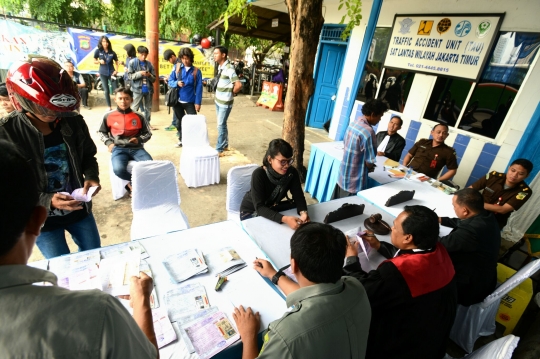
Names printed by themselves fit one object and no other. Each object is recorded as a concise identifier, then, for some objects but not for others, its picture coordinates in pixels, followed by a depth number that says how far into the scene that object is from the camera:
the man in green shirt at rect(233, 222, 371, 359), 1.06
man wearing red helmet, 1.36
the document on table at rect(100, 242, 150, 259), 1.75
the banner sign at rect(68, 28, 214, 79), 7.12
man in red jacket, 3.47
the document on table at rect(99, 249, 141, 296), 1.51
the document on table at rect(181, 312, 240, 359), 1.30
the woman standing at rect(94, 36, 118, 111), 6.51
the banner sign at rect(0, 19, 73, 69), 6.15
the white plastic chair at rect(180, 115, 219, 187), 4.21
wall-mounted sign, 4.55
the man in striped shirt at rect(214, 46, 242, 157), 5.07
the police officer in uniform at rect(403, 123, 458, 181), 3.93
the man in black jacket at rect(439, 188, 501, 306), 2.06
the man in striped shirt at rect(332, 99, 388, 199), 3.08
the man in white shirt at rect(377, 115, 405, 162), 4.34
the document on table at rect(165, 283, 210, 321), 1.46
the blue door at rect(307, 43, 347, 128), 7.68
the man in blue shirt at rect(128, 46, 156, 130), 5.78
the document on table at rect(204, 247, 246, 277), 1.76
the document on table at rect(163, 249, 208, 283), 1.68
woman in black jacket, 2.38
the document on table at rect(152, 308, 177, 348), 1.30
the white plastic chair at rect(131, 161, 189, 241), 2.58
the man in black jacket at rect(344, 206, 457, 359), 1.50
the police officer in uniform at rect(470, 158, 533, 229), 3.06
